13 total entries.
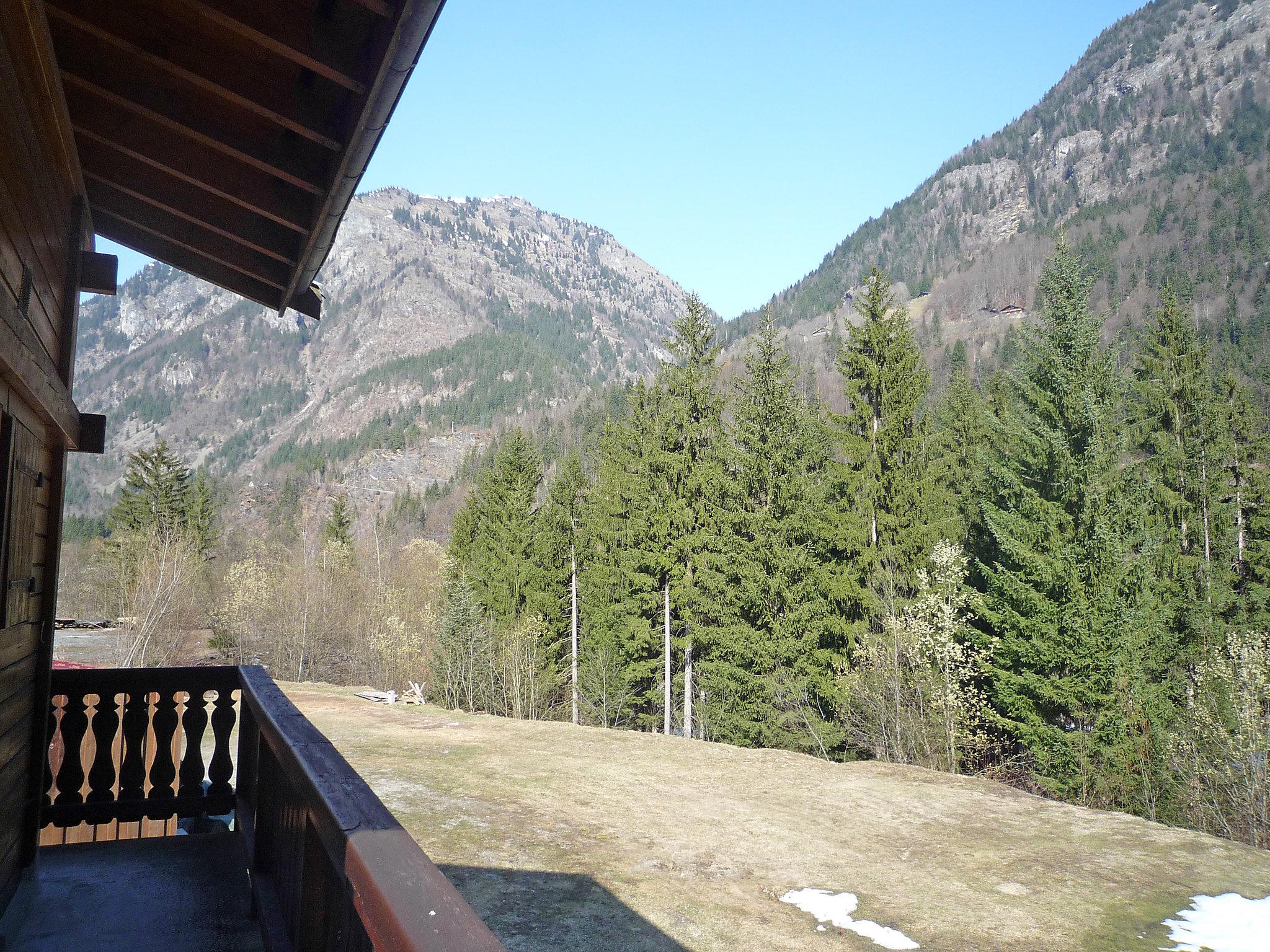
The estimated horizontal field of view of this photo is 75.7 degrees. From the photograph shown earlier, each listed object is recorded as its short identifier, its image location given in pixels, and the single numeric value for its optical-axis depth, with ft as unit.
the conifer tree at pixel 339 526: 156.25
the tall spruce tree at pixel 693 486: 71.97
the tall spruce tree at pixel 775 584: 66.95
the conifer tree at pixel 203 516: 135.74
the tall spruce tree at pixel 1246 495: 82.53
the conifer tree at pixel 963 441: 91.56
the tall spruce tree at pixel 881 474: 68.23
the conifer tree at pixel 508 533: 92.53
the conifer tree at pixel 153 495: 130.82
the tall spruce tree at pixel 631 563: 74.59
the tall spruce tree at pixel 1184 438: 82.07
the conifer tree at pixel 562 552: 92.38
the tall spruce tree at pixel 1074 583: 54.44
